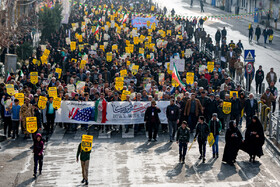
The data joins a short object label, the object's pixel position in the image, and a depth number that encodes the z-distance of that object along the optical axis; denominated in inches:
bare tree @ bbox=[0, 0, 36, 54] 1280.8
